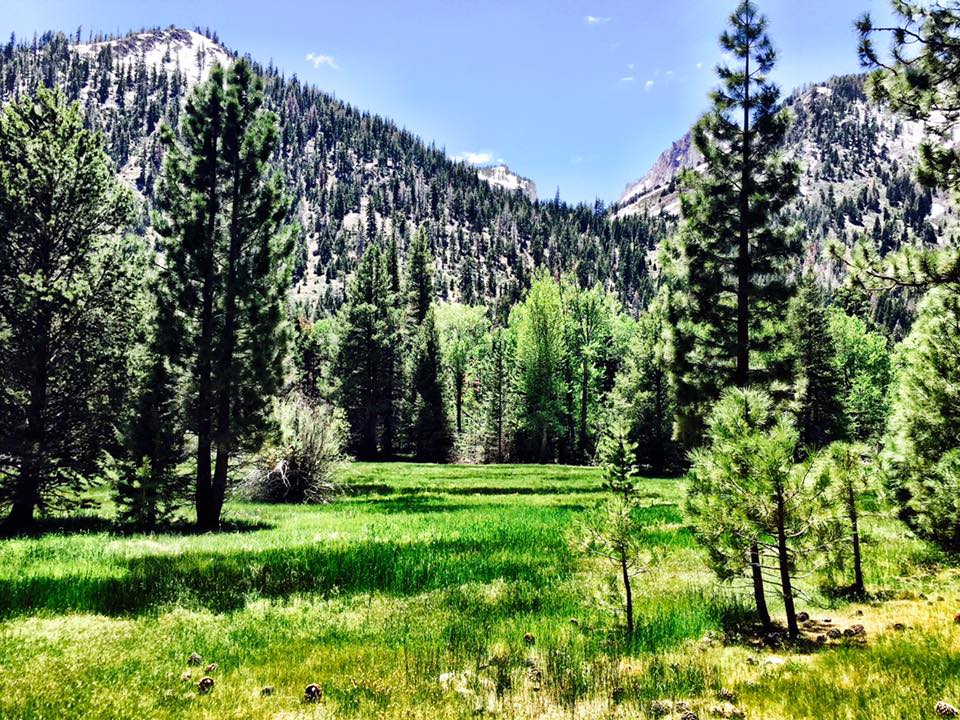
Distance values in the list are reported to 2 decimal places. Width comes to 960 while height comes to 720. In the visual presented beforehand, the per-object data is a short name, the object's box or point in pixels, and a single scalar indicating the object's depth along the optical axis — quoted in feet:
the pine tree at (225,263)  56.39
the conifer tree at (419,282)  236.20
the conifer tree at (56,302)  53.78
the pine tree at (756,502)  19.44
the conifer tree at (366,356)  183.42
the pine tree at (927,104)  24.59
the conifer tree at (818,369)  122.93
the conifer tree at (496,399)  173.37
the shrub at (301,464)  78.74
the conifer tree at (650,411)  131.34
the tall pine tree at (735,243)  65.77
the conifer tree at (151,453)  51.06
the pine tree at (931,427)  25.99
